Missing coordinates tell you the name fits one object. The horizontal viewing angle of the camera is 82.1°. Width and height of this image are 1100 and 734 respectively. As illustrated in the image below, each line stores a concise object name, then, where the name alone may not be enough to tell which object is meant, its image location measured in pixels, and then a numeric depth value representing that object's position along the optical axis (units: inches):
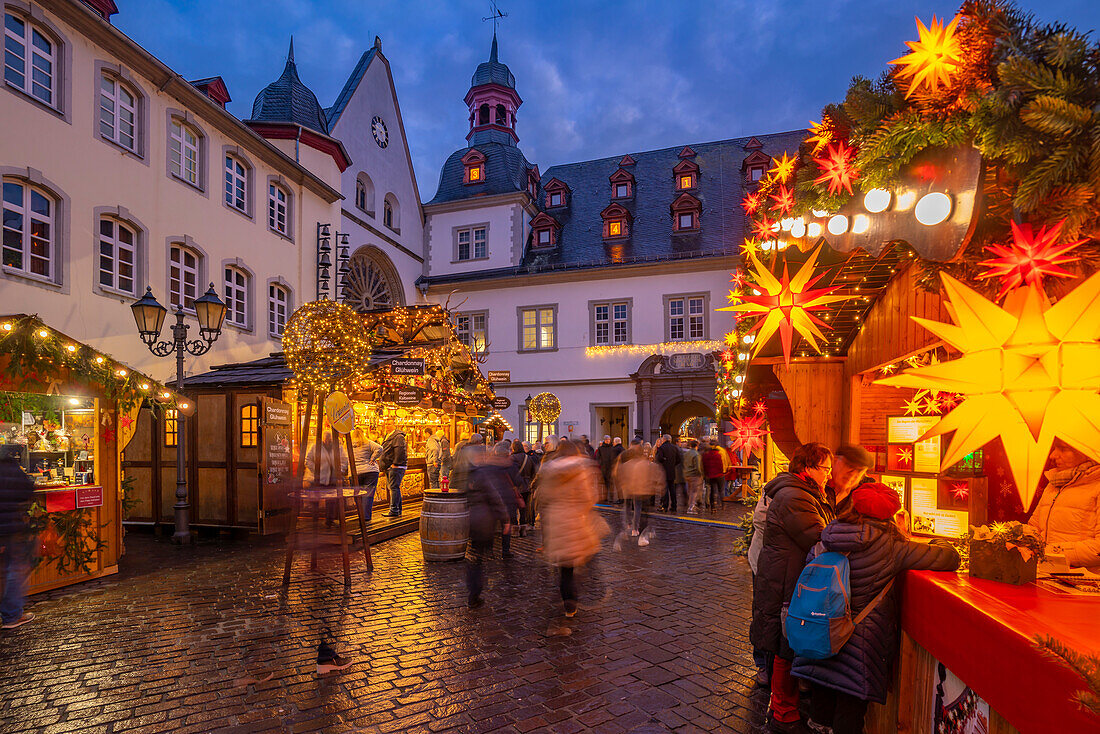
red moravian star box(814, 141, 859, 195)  122.1
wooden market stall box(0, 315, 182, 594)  283.6
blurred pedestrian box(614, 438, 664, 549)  428.8
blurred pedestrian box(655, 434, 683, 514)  565.3
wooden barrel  353.4
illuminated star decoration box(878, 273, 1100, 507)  92.8
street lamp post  391.9
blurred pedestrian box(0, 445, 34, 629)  225.1
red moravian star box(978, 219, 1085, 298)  96.7
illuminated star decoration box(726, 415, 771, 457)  401.7
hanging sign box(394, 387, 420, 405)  526.6
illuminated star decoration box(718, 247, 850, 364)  143.4
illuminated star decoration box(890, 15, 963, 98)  97.3
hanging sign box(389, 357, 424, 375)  482.3
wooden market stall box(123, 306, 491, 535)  431.2
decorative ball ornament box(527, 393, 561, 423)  1002.3
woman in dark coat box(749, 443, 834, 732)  145.5
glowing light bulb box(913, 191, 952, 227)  105.8
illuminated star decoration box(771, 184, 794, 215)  152.0
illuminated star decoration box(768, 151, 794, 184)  155.0
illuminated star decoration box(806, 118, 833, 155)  131.0
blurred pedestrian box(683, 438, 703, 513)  592.4
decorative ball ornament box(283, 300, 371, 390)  332.2
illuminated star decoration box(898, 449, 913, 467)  226.8
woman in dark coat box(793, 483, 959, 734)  127.4
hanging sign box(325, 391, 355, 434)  330.6
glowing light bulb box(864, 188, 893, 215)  117.3
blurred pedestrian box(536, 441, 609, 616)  233.0
